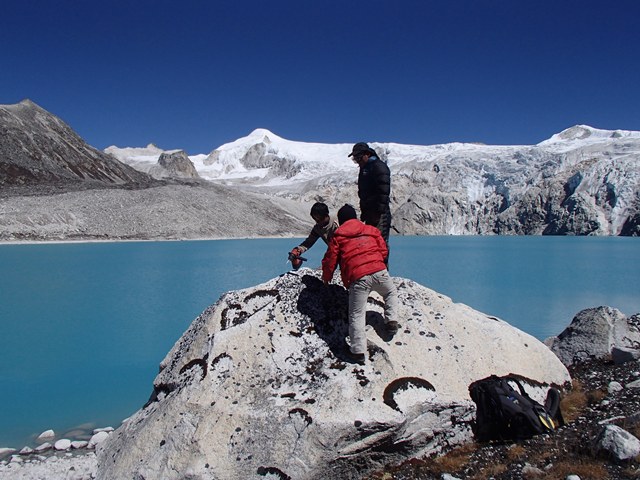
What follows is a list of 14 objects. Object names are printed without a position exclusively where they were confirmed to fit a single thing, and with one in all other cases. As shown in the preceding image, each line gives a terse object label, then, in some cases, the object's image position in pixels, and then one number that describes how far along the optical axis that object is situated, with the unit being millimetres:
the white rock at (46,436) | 8195
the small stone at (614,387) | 7125
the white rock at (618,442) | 4648
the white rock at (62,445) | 7750
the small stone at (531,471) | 4805
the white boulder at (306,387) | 5305
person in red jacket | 5996
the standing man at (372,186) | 6582
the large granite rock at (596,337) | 9102
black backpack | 5641
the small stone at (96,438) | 7828
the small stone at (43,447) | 7712
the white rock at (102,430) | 8367
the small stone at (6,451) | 7559
